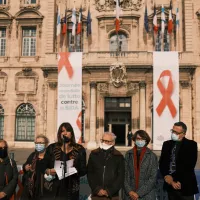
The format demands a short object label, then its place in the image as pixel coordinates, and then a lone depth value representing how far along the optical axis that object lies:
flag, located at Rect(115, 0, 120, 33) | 21.42
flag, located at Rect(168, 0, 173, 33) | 21.57
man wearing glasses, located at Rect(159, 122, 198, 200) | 4.95
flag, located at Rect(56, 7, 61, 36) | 22.55
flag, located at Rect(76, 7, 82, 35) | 22.56
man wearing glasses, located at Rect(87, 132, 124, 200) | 4.72
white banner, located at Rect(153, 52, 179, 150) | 19.66
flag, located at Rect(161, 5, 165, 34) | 21.59
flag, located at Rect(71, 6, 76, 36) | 22.06
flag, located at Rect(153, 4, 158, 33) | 21.58
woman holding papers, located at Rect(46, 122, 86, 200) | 4.47
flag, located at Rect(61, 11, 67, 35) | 22.91
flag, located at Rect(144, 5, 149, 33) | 21.73
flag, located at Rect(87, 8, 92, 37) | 22.22
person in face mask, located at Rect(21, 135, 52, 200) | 4.66
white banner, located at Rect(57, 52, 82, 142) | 20.56
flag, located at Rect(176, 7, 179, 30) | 21.59
